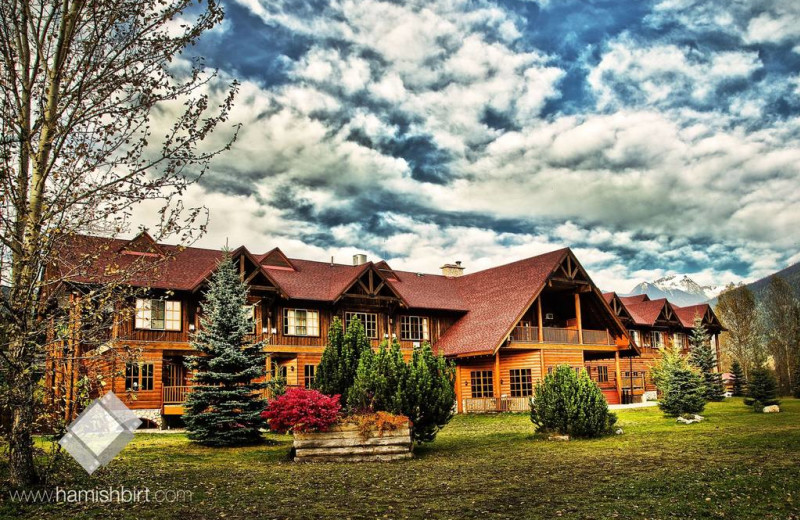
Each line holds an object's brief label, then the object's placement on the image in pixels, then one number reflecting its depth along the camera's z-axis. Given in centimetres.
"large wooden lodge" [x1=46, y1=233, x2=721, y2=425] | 2841
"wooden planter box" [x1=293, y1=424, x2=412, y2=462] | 1487
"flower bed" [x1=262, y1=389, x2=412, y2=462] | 1466
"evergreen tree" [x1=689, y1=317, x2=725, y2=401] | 3822
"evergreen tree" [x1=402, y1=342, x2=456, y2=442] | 1605
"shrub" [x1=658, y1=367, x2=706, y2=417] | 2425
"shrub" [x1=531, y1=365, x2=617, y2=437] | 1830
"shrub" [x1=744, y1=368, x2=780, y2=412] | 2712
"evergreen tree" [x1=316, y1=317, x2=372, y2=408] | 1700
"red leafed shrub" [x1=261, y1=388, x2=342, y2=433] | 1459
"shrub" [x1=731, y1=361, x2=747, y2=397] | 4399
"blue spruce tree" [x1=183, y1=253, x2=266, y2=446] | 1917
